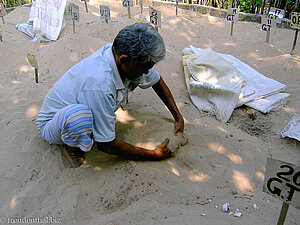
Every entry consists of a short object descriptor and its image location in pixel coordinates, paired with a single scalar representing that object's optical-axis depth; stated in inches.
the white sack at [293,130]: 79.4
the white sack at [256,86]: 97.9
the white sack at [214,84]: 95.3
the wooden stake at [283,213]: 42.7
